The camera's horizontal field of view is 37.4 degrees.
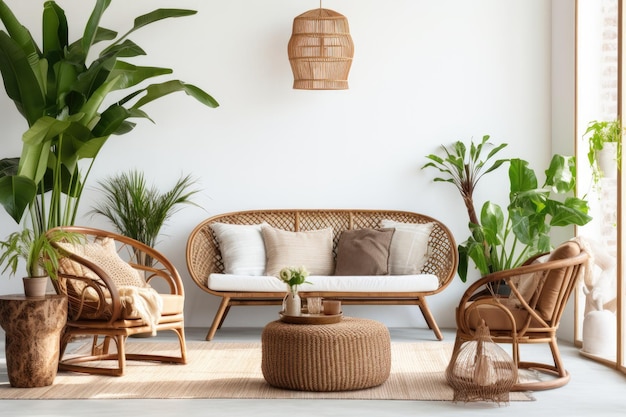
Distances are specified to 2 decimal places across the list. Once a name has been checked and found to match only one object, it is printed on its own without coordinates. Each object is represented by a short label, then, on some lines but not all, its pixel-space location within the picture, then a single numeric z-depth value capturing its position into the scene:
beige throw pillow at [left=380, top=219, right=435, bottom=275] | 6.87
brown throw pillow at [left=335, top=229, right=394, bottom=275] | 6.74
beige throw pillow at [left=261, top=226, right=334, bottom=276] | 6.84
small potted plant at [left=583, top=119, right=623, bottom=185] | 5.68
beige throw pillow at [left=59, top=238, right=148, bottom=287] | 5.45
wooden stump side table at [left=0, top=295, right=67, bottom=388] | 4.80
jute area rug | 4.66
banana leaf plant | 6.03
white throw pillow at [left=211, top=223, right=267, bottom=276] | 6.82
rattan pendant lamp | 7.01
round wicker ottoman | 4.62
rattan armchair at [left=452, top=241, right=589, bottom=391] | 4.78
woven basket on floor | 4.47
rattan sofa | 6.57
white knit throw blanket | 5.09
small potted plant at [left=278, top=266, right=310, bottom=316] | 4.95
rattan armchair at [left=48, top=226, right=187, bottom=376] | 5.08
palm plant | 6.95
